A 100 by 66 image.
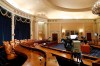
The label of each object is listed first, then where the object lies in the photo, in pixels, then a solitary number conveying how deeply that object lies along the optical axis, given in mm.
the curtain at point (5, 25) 3968
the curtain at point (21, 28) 5620
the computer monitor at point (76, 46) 1461
